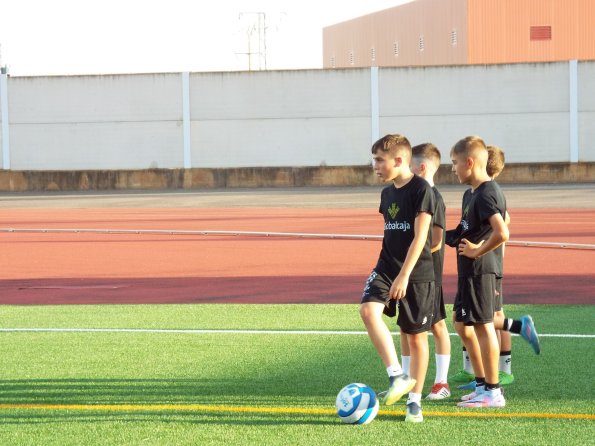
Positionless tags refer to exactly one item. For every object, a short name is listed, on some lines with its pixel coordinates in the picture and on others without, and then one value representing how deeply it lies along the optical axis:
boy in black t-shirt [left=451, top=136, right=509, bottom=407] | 11.80
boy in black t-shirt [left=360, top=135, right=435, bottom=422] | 11.28
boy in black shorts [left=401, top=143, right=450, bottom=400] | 12.08
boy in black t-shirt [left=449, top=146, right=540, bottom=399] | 12.60
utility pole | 128.26
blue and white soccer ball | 10.90
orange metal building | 112.60
